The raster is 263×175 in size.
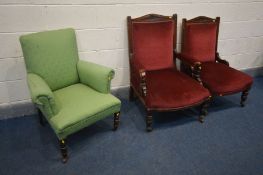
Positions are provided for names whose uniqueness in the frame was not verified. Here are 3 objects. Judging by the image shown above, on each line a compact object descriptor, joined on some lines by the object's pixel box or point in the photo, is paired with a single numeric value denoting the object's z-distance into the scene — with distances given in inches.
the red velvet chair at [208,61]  89.2
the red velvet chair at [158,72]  79.1
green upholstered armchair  66.9
